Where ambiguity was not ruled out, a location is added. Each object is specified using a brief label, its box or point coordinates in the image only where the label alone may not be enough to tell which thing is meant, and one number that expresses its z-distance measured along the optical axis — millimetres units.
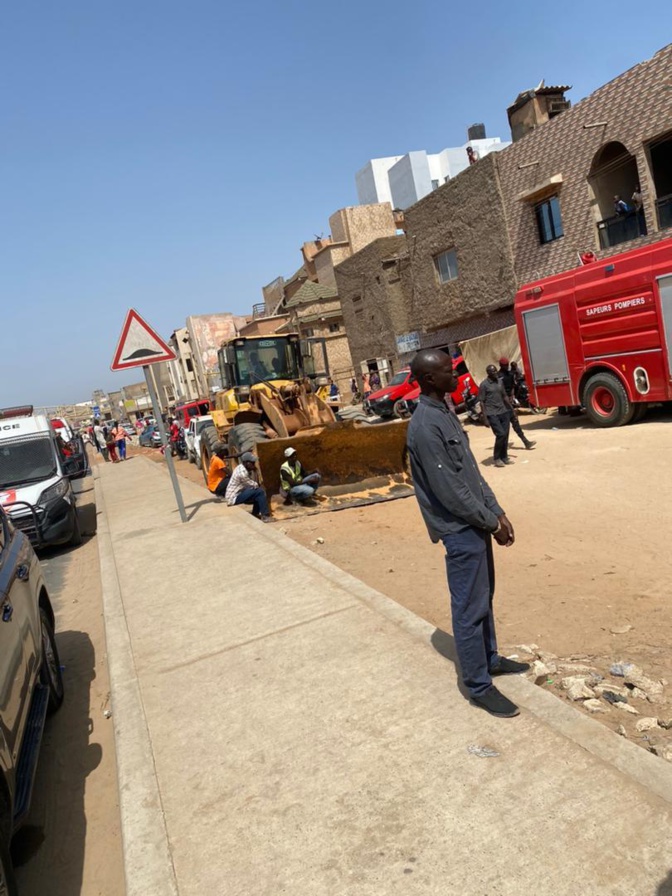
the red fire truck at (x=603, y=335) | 11484
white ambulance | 9852
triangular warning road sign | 8844
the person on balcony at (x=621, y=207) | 17125
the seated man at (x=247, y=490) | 9695
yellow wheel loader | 10094
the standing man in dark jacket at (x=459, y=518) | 3240
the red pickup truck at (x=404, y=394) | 19562
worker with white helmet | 9758
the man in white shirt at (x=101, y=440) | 32422
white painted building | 66250
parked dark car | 2711
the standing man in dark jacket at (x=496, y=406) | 10922
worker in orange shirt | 11461
